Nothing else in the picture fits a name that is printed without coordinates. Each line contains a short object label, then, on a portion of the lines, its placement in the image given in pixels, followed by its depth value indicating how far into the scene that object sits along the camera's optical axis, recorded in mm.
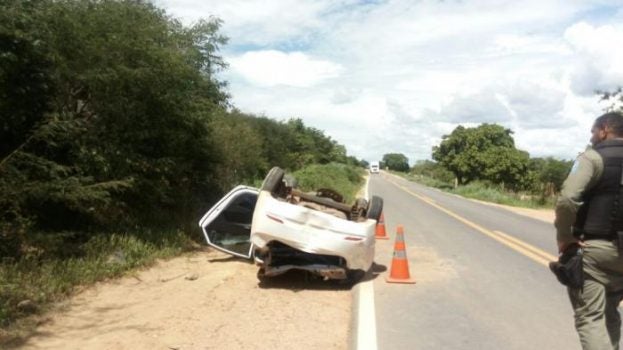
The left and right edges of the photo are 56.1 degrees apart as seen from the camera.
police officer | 4031
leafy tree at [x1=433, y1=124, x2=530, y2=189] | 59125
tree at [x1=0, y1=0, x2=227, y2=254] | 8266
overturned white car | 7648
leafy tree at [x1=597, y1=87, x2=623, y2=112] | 30469
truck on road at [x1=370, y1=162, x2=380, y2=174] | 140250
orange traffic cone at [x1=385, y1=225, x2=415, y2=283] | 8500
